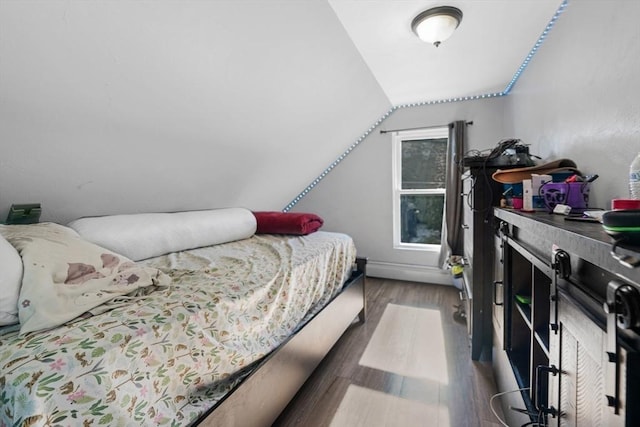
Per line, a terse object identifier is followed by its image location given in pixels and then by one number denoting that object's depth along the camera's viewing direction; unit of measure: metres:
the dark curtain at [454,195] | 3.05
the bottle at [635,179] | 0.74
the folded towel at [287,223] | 2.41
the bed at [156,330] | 0.68
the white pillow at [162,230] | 1.50
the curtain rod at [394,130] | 3.22
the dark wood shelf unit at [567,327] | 0.46
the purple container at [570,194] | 1.07
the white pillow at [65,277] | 0.81
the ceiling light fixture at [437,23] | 1.53
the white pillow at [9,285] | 0.80
